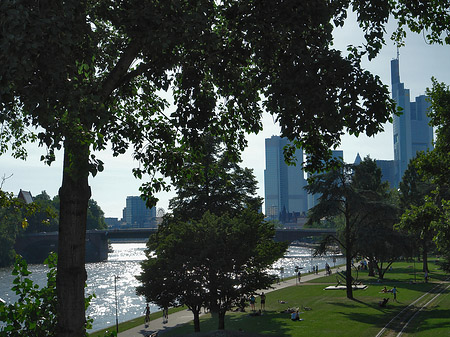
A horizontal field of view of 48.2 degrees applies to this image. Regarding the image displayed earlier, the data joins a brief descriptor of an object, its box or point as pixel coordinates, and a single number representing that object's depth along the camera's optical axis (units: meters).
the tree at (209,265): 27.53
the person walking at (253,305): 39.26
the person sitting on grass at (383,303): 35.68
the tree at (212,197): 42.03
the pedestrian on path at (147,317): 38.27
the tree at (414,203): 22.62
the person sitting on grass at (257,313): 37.41
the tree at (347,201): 42.41
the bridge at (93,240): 107.81
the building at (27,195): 161.68
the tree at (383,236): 43.72
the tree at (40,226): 127.56
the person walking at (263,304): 39.36
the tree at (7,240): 99.16
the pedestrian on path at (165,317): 39.25
